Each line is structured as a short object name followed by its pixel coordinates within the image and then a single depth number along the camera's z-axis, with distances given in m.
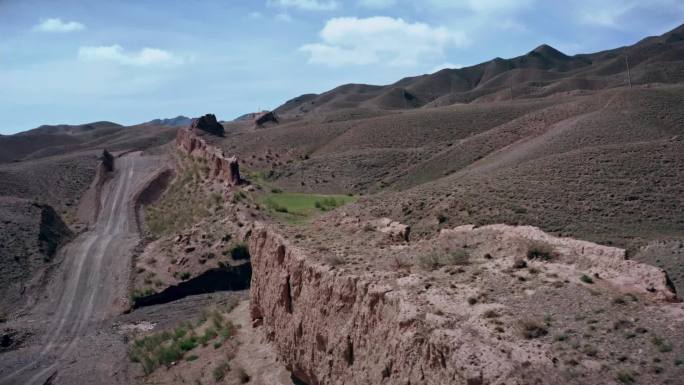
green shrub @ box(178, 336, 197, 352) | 21.78
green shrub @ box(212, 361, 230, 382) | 17.95
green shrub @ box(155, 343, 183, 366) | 21.23
